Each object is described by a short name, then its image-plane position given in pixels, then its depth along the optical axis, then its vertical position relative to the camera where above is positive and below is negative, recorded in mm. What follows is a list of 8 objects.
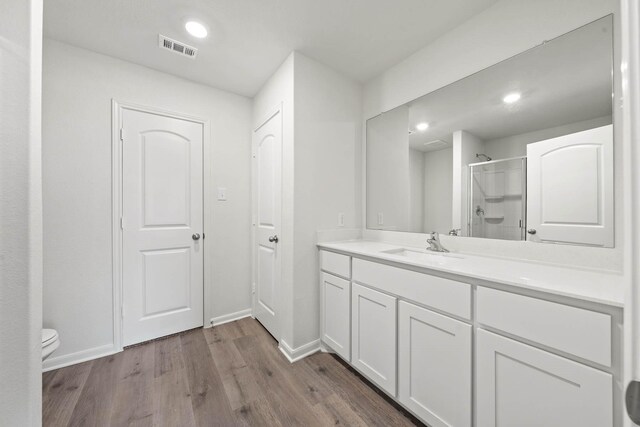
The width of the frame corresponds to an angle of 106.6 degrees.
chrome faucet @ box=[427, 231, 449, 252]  1675 -211
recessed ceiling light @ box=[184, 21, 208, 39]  1644 +1302
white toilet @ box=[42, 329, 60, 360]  1499 -834
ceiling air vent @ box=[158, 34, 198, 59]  1782 +1291
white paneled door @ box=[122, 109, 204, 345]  2033 -117
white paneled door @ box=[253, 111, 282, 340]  2135 -51
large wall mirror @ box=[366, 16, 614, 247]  1143 +391
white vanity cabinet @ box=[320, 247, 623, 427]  780 -574
